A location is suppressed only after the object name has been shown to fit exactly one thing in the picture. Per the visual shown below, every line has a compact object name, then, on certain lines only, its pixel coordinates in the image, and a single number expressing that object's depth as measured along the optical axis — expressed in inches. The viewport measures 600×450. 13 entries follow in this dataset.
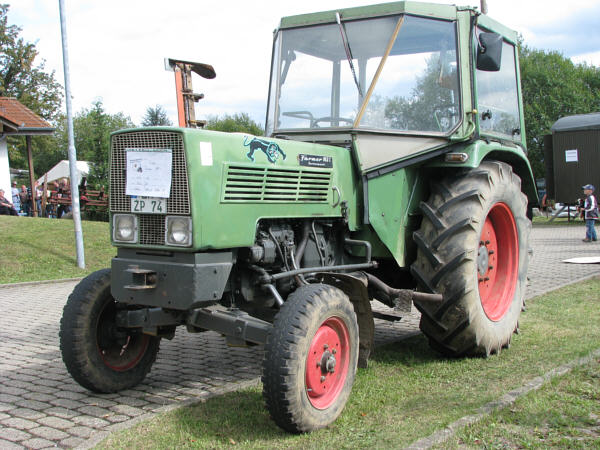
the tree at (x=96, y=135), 1162.6
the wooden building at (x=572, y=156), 885.8
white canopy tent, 1413.6
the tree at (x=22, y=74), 1723.7
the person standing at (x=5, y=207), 850.1
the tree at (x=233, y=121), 2800.9
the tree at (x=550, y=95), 1550.2
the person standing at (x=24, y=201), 1123.6
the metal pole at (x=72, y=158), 459.5
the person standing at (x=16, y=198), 1039.7
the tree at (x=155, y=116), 1712.6
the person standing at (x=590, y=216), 652.7
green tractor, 162.1
